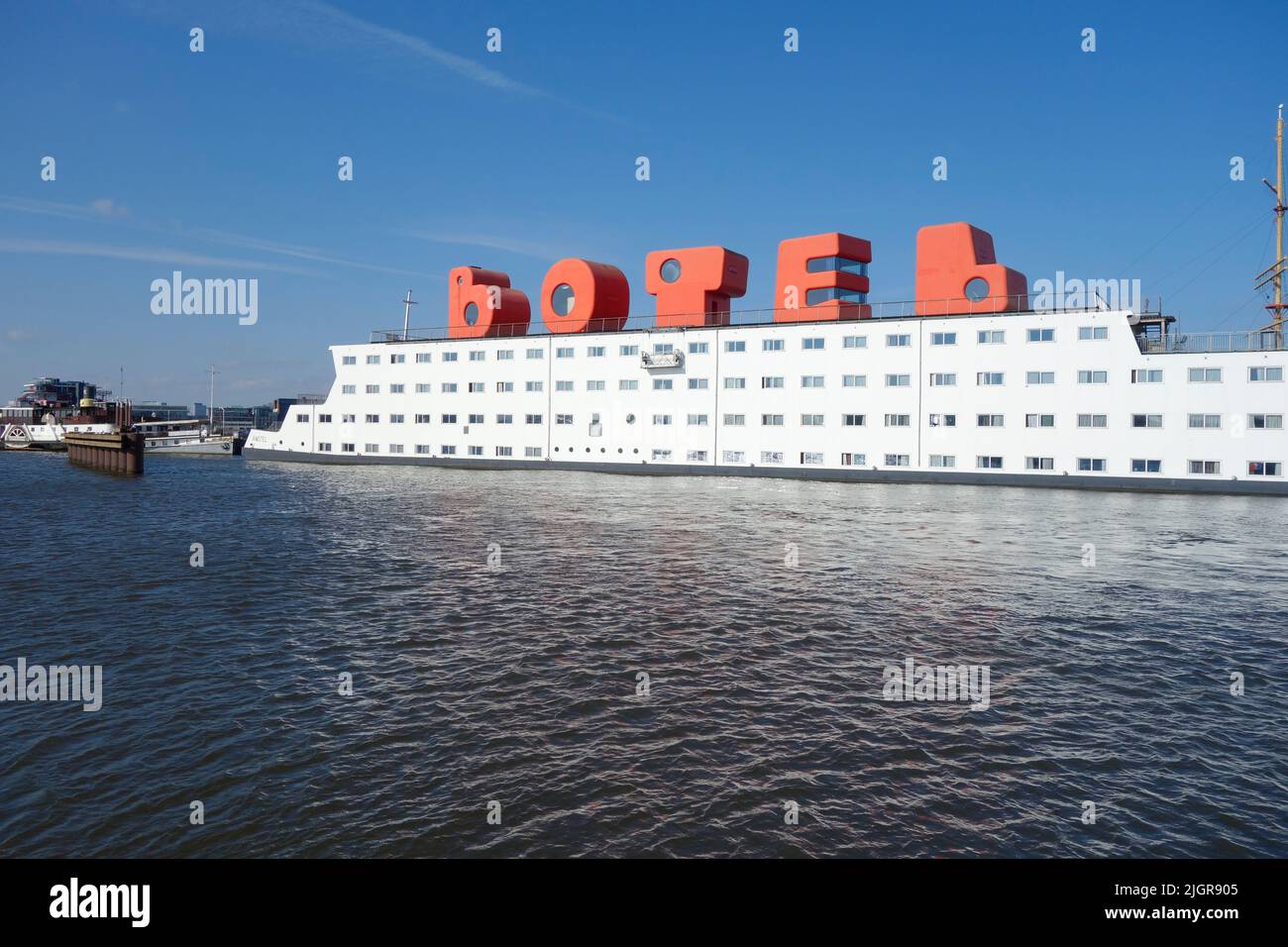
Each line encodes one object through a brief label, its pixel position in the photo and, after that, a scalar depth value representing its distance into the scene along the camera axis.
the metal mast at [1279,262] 68.44
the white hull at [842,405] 51.81
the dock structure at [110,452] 66.38
